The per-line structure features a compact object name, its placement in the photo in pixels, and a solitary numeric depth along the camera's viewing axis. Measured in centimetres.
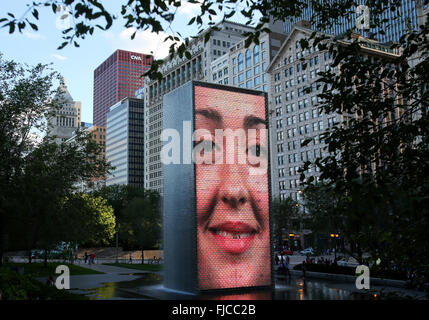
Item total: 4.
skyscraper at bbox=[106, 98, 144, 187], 19350
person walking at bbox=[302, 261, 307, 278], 3653
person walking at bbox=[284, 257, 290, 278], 3954
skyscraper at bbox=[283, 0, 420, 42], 12412
